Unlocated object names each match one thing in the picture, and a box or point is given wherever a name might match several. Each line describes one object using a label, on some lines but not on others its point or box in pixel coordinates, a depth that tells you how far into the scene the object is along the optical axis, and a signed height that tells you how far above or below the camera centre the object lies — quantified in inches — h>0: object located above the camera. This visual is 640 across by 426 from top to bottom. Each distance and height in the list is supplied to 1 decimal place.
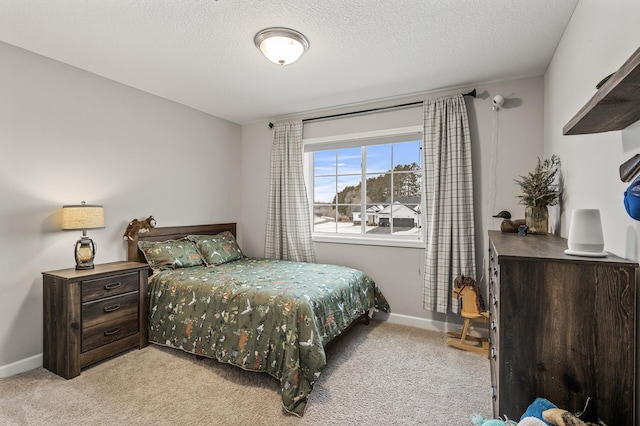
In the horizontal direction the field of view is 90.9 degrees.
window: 142.9 +11.6
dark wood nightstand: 94.7 -34.2
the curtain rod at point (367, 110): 123.8 +46.4
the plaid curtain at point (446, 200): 123.3 +4.6
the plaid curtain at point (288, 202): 159.9 +4.4
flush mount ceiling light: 87.0 +47.6
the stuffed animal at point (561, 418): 37.7 -25.0
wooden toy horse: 112.3 -35.1
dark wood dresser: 42.3 -17.1
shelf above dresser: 30.8 +13.2
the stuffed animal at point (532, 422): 36.9 -24.8
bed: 86.0 -31.0
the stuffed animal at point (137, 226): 125.8 -6.9
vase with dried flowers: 84.0 +2.9
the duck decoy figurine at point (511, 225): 91.7 -3.9
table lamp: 101.2 -4.5
